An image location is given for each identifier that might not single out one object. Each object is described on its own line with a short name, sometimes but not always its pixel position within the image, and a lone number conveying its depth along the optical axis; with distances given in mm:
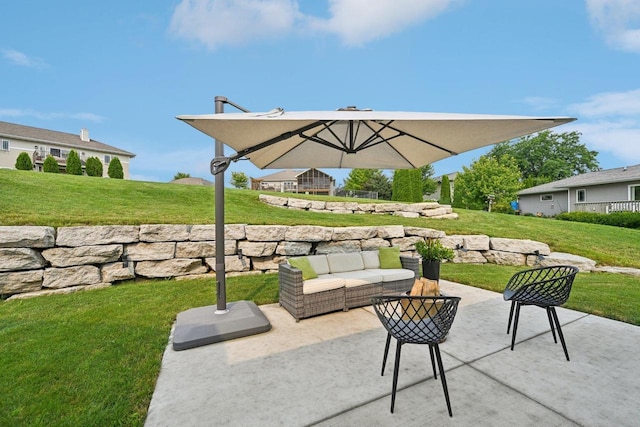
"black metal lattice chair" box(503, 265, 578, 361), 2750
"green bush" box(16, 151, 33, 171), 18391
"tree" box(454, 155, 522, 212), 24484
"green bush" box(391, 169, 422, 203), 17656
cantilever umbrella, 2406
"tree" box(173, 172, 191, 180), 53656
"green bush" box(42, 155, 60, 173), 18178
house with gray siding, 16781
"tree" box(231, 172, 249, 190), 46625
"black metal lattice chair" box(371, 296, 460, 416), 2002
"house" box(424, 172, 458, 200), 39969
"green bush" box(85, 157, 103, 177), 20719
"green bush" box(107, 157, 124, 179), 21406
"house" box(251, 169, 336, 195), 37750
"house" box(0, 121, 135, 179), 23641
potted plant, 4340
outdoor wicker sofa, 3914
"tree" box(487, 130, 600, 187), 35375
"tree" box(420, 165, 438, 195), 36656
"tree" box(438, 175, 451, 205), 27344
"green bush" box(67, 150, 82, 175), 19781
